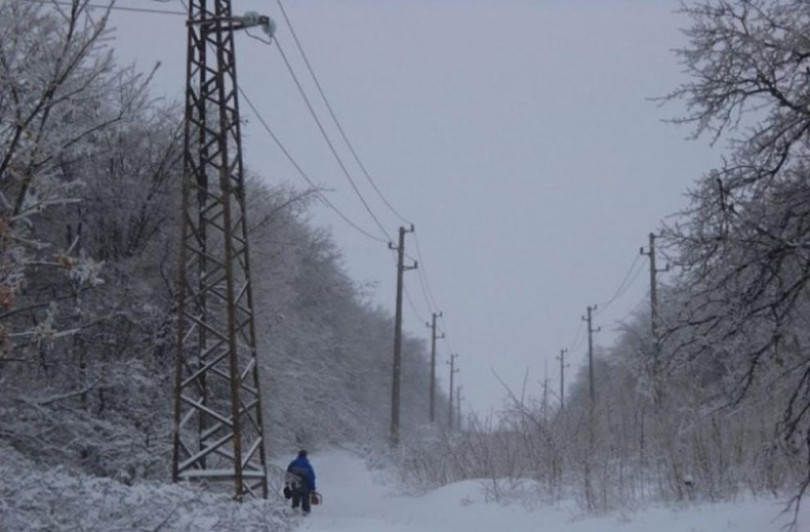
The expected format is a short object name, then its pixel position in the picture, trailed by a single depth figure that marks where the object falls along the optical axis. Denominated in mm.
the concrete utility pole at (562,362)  82144
